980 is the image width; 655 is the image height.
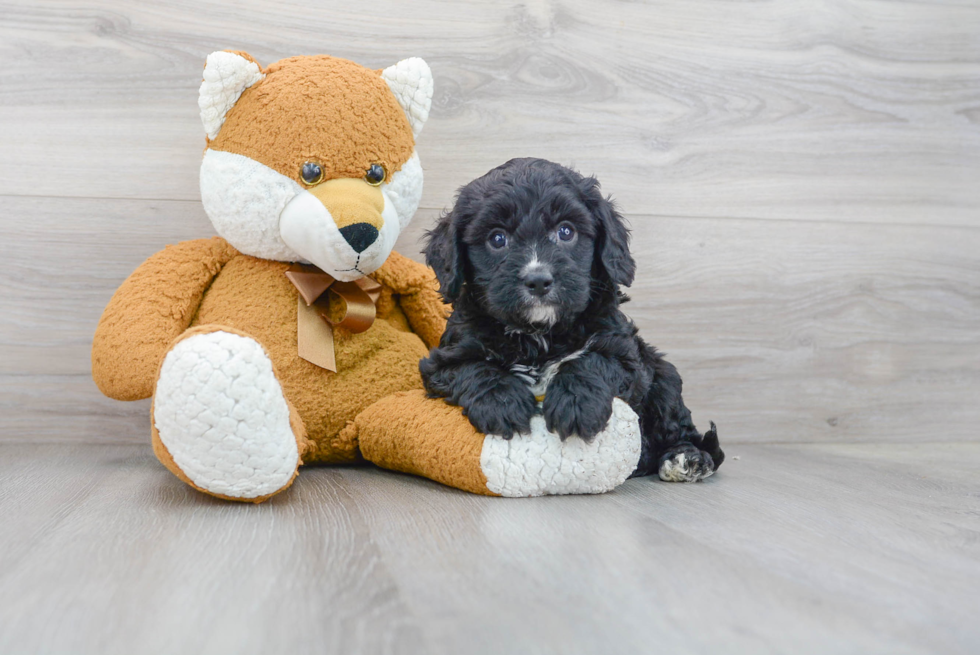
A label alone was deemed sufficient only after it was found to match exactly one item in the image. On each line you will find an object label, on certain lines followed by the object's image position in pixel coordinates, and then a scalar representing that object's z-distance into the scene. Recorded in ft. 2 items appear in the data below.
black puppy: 2.47
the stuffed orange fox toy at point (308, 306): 2.34
